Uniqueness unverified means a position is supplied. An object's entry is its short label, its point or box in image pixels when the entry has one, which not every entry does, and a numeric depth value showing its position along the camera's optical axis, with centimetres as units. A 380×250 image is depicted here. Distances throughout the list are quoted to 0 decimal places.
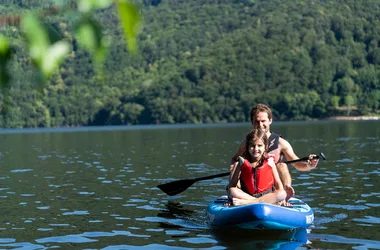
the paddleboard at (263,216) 1214
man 1195
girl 1149
